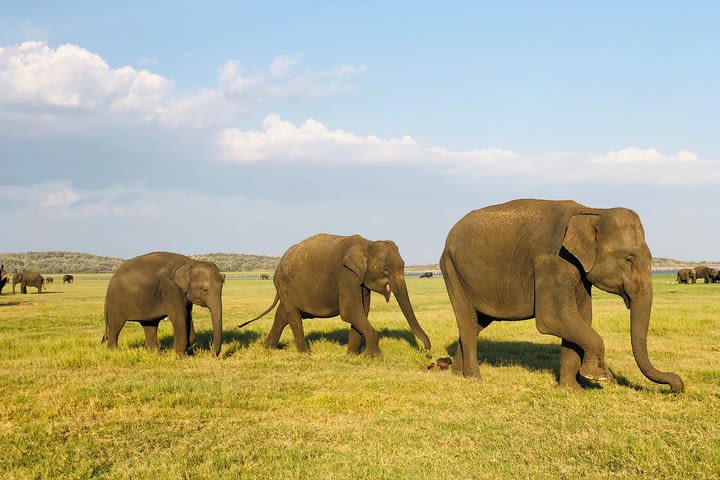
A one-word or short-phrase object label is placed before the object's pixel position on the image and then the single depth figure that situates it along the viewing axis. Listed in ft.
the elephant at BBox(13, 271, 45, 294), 160.04
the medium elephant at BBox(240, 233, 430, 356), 49.90
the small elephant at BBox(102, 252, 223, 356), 48.34
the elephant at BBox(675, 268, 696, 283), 200.75
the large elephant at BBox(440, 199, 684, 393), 32.63
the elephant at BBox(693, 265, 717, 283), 203.82
